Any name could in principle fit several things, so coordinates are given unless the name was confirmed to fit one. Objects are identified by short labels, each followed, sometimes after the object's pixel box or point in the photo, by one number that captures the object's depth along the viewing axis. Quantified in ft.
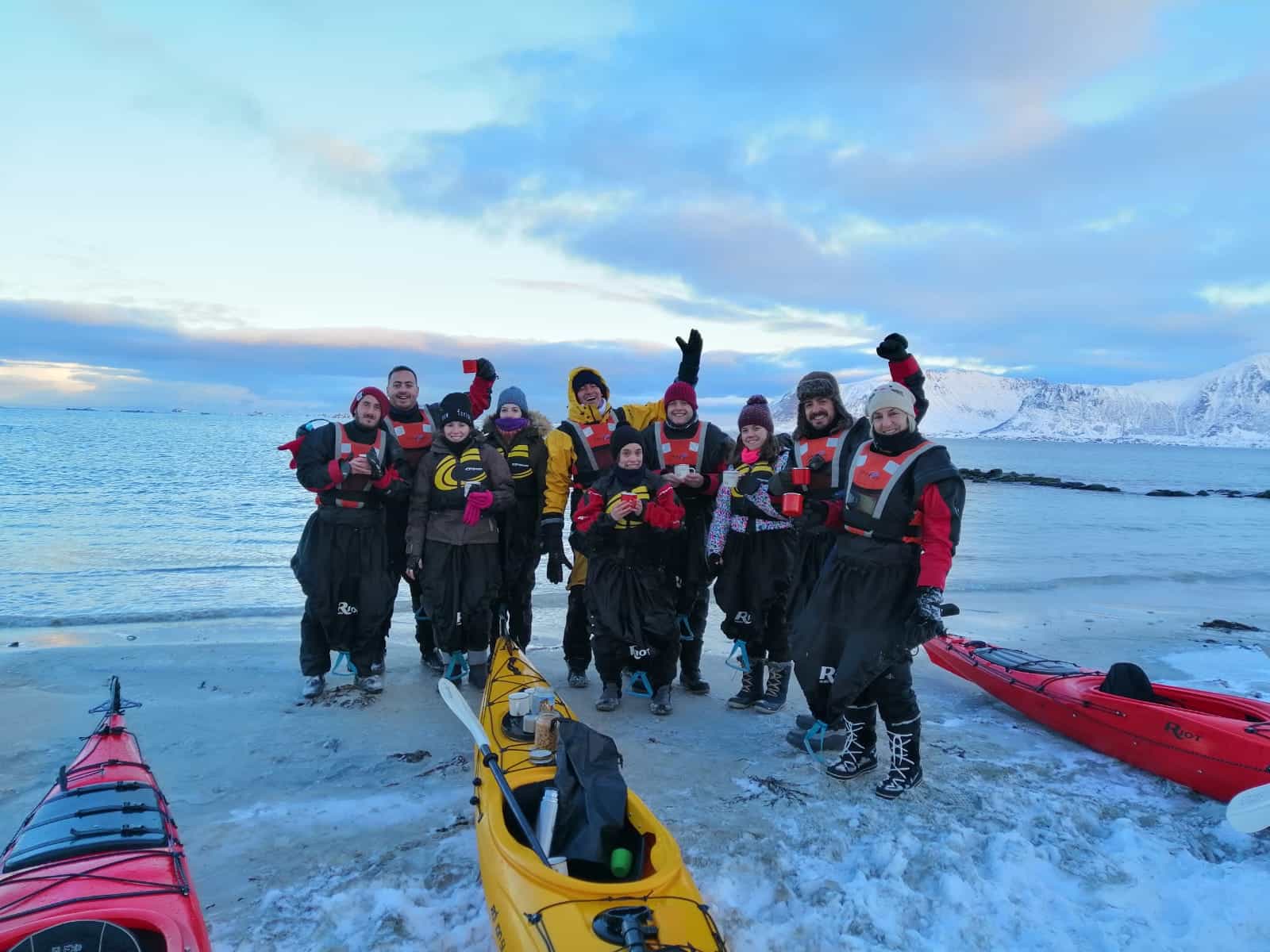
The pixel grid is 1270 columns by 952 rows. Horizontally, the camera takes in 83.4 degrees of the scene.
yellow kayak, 6.86
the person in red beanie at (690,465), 16.88
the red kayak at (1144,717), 12.10
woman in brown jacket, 16.29
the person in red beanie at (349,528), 15.78
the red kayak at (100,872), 7.14
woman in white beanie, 11.14
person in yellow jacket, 17.15
